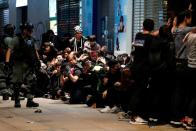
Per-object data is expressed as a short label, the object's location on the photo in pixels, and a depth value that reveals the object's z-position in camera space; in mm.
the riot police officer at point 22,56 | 11109
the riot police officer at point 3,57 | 12446
